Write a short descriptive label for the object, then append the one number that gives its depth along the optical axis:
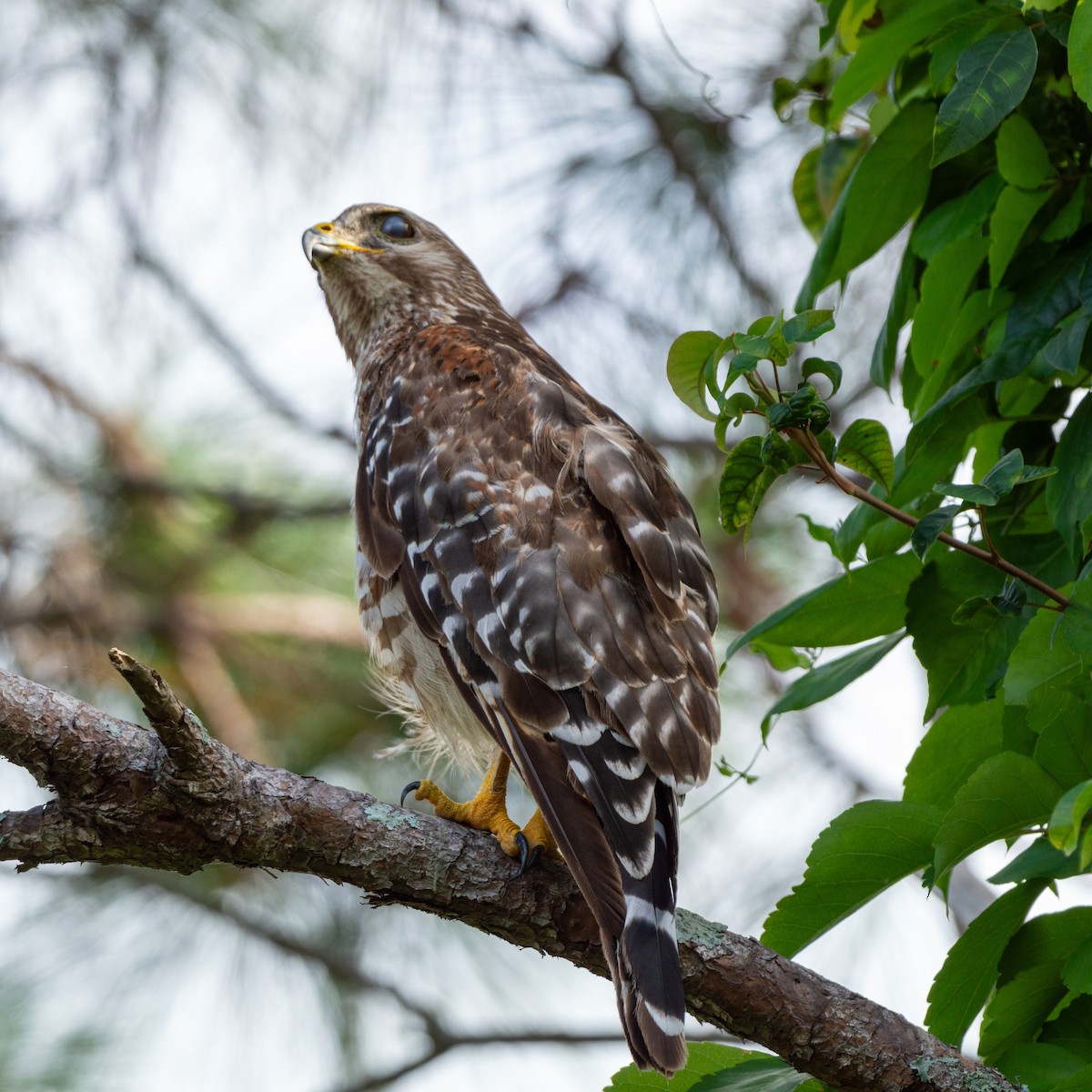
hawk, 13.41
